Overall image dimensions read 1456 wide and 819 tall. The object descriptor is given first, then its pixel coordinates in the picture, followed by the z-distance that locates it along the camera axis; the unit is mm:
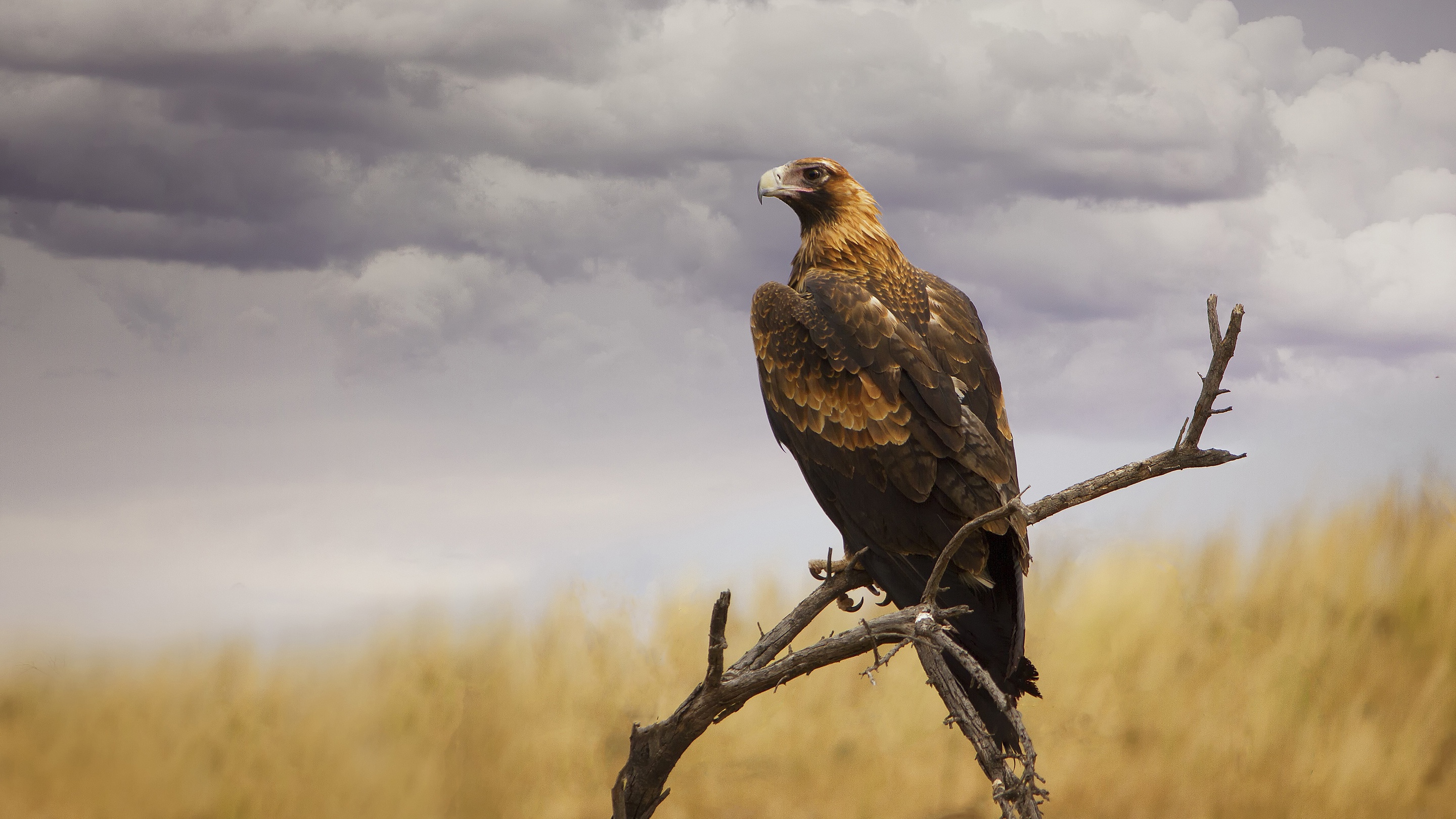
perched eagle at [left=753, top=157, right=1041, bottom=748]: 11187
